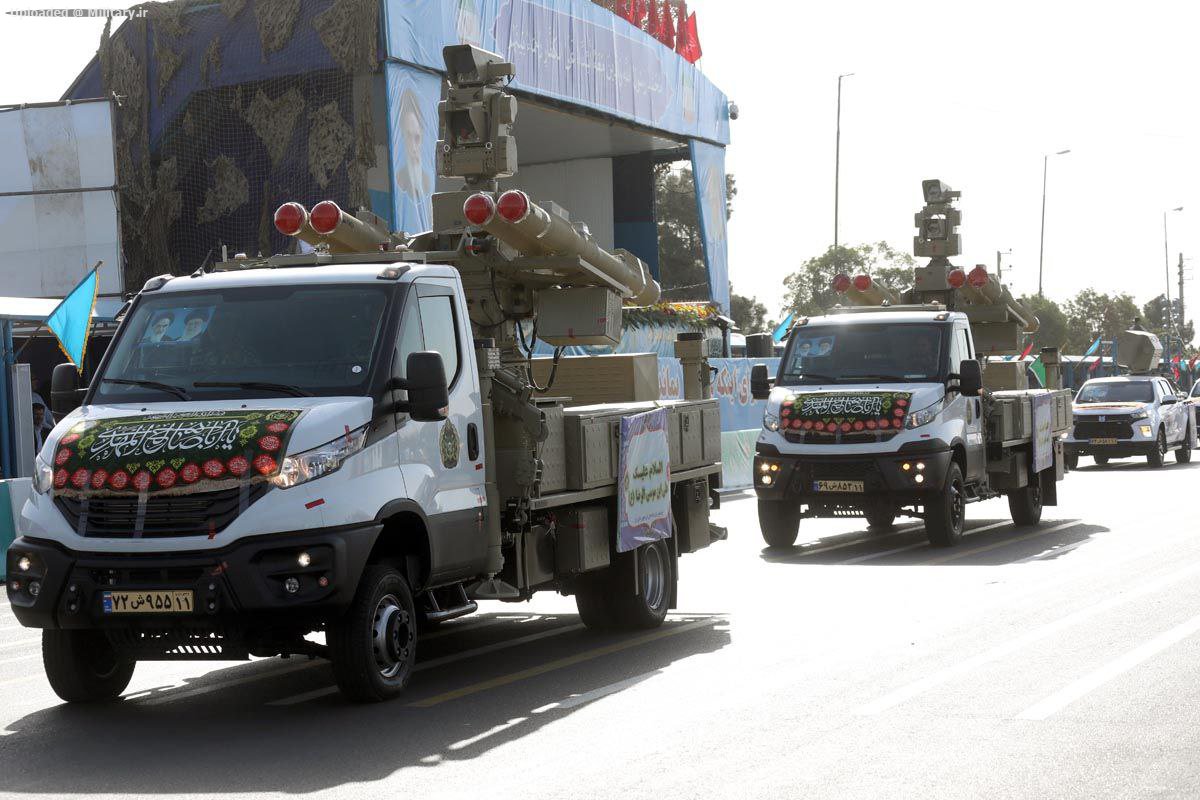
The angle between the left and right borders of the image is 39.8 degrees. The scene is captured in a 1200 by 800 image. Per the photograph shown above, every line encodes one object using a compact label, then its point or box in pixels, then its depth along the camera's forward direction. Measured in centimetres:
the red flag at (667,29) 4131
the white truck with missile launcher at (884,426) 1642
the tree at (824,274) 8338
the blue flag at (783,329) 2858
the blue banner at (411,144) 2803
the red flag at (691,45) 4247
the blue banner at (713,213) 4266
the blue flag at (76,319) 1850
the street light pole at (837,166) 5241
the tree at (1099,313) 10894
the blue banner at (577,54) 2934
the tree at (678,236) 7981
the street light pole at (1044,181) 6721
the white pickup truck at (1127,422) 3253
